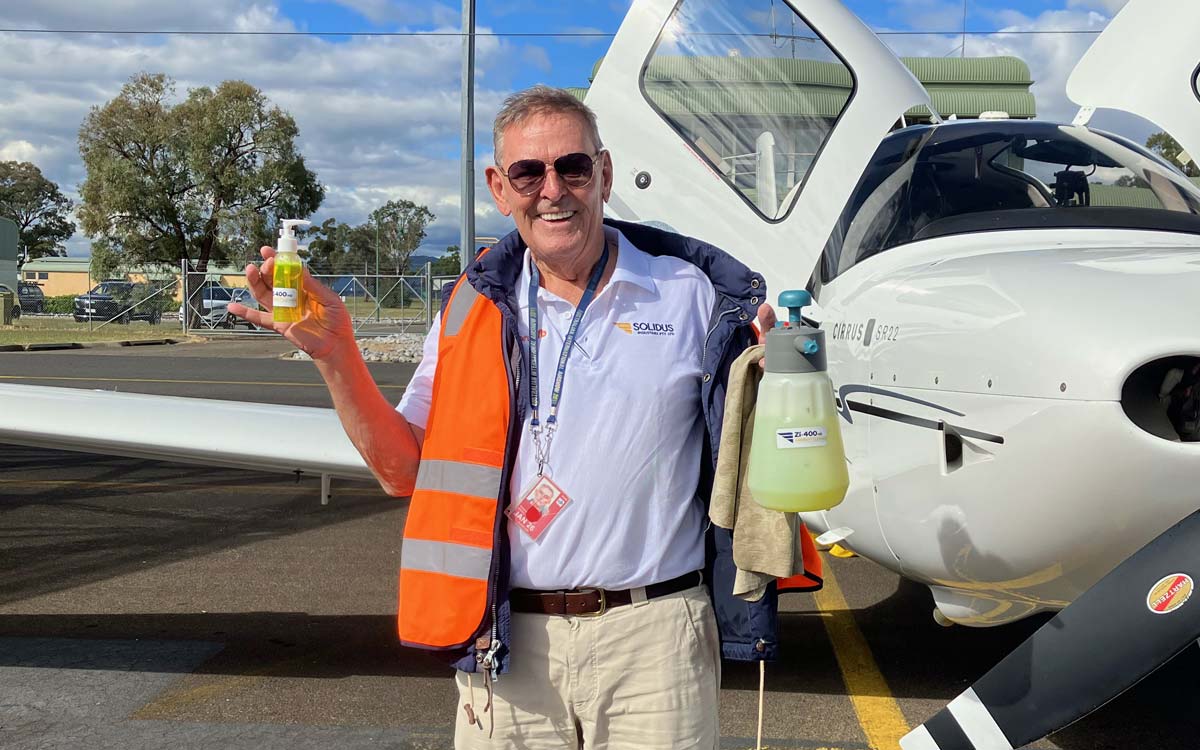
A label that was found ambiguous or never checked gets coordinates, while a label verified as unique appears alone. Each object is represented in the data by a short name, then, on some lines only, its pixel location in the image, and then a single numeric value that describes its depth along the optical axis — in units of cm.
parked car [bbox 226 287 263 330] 2932
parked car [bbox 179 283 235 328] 2991
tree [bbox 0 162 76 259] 7488
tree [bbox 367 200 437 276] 6925
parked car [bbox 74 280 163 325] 3212
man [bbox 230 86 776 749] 195
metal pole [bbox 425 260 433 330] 2498
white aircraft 228
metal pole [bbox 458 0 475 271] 1261
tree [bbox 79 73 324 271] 3678
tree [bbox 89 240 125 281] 3766
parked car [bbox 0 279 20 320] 3193
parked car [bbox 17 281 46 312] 4775
